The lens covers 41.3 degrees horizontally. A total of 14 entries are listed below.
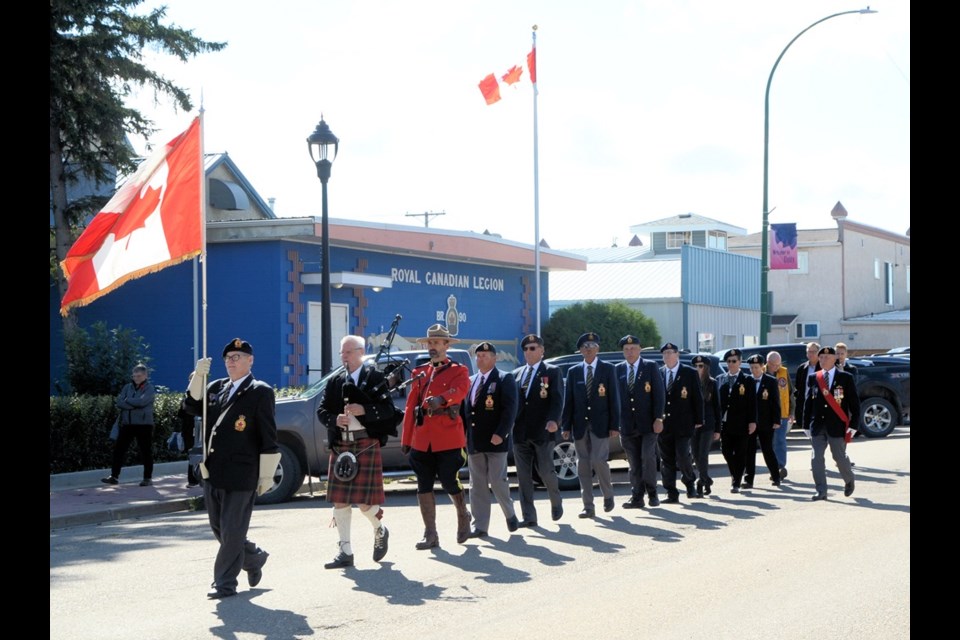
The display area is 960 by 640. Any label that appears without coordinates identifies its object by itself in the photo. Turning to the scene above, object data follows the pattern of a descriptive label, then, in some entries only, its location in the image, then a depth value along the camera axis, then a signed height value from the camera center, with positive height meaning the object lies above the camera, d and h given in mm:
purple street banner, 33281 +2271
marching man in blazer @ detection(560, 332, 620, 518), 13961 -896
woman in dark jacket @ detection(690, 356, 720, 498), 16094 -1250
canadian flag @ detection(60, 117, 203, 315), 10742 +794
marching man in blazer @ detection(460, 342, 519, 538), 12305 -1036
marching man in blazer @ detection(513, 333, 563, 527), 13227 -969
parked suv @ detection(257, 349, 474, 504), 16156 -1457
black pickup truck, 26266 -1212
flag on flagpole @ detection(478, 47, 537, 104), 30641 +5990
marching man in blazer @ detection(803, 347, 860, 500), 15039 -988
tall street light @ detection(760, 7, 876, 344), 29750 +1776
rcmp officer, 11594 -874
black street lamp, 19672 +2390
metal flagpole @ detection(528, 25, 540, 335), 31547 +3483
